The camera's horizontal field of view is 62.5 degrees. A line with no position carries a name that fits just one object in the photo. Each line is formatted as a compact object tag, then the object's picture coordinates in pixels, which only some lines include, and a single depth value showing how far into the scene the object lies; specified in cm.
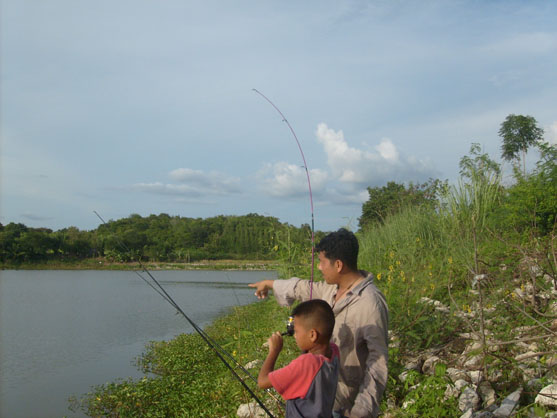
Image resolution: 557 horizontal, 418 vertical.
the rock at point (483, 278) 469
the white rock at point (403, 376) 370
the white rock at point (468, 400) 328
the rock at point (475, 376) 360
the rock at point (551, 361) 337
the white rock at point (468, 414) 302
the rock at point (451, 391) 337
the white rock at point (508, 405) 303
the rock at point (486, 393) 338
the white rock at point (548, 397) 287
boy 189
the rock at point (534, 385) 329
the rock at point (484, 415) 305
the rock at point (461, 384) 342
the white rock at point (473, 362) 382
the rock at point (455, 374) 368
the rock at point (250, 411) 407
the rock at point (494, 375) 363
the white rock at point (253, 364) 475
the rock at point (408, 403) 322
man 212
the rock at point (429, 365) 397
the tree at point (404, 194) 903
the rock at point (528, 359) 357
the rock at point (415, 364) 408
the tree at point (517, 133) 2441
